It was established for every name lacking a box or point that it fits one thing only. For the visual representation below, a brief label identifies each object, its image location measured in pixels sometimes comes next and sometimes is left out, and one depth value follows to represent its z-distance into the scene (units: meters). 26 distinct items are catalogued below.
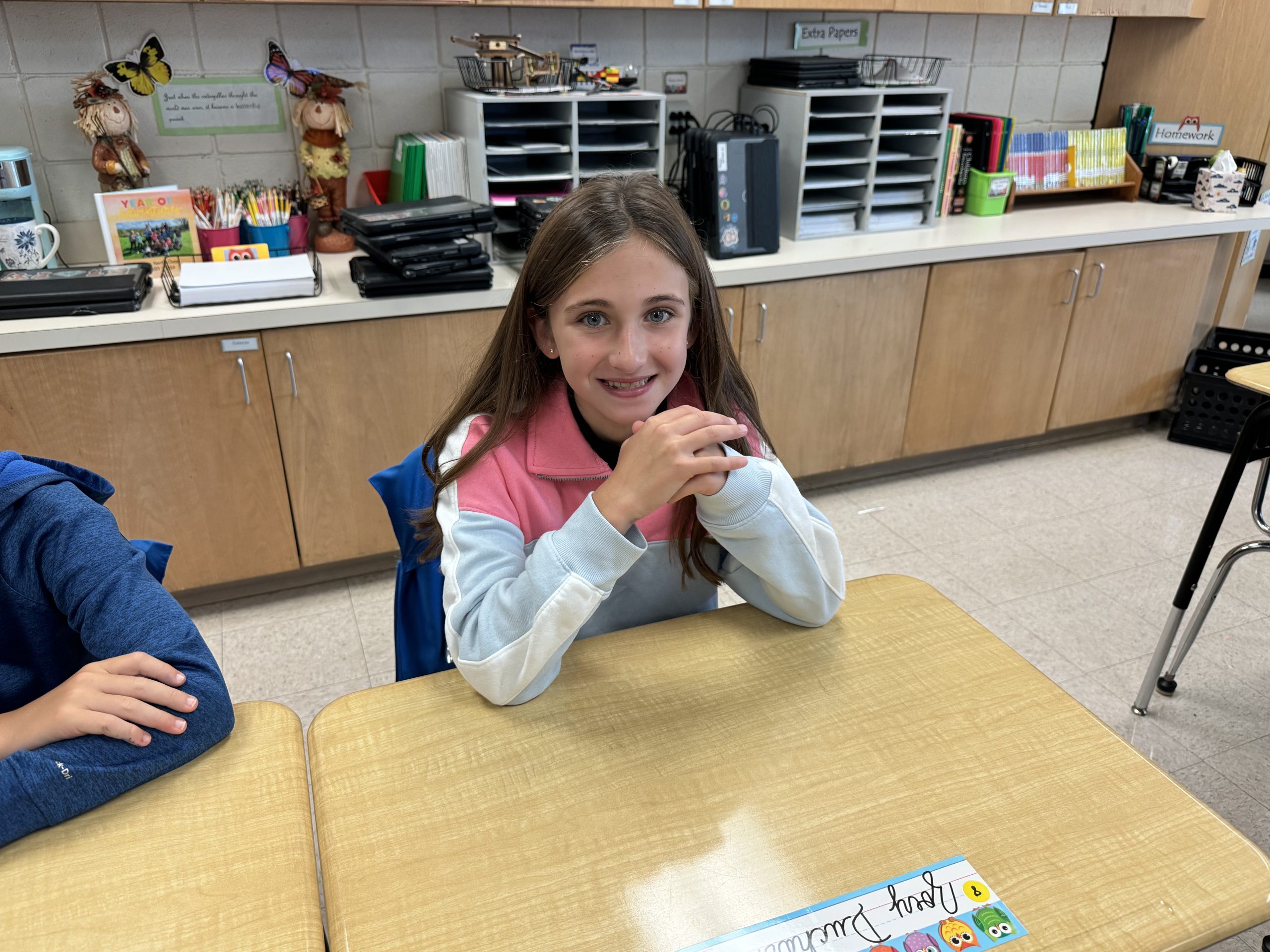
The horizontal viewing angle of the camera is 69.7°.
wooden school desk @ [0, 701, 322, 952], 0.70
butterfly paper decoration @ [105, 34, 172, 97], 2.30
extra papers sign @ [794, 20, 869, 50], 3.01
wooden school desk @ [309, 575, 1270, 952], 0.74
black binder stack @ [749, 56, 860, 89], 2.68
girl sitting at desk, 0.96
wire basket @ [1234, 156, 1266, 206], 3.35
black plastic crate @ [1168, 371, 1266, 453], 3.32
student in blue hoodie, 0.80
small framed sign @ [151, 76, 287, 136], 2.40
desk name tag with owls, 0.72
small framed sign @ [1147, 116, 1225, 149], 3.45
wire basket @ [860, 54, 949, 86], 3.00
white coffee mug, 2.18
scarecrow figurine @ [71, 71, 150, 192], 2.25
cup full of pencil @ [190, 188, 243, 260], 2.40
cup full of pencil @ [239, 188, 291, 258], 2.45
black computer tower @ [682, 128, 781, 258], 2.53
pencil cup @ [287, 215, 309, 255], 2.58
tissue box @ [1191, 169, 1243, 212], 3.24
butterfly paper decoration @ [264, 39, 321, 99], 2.41
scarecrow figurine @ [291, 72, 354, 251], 2.42
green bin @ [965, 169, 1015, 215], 3.18
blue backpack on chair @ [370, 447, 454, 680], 1.25
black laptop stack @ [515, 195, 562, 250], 2.27
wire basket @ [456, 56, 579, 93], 2.43
